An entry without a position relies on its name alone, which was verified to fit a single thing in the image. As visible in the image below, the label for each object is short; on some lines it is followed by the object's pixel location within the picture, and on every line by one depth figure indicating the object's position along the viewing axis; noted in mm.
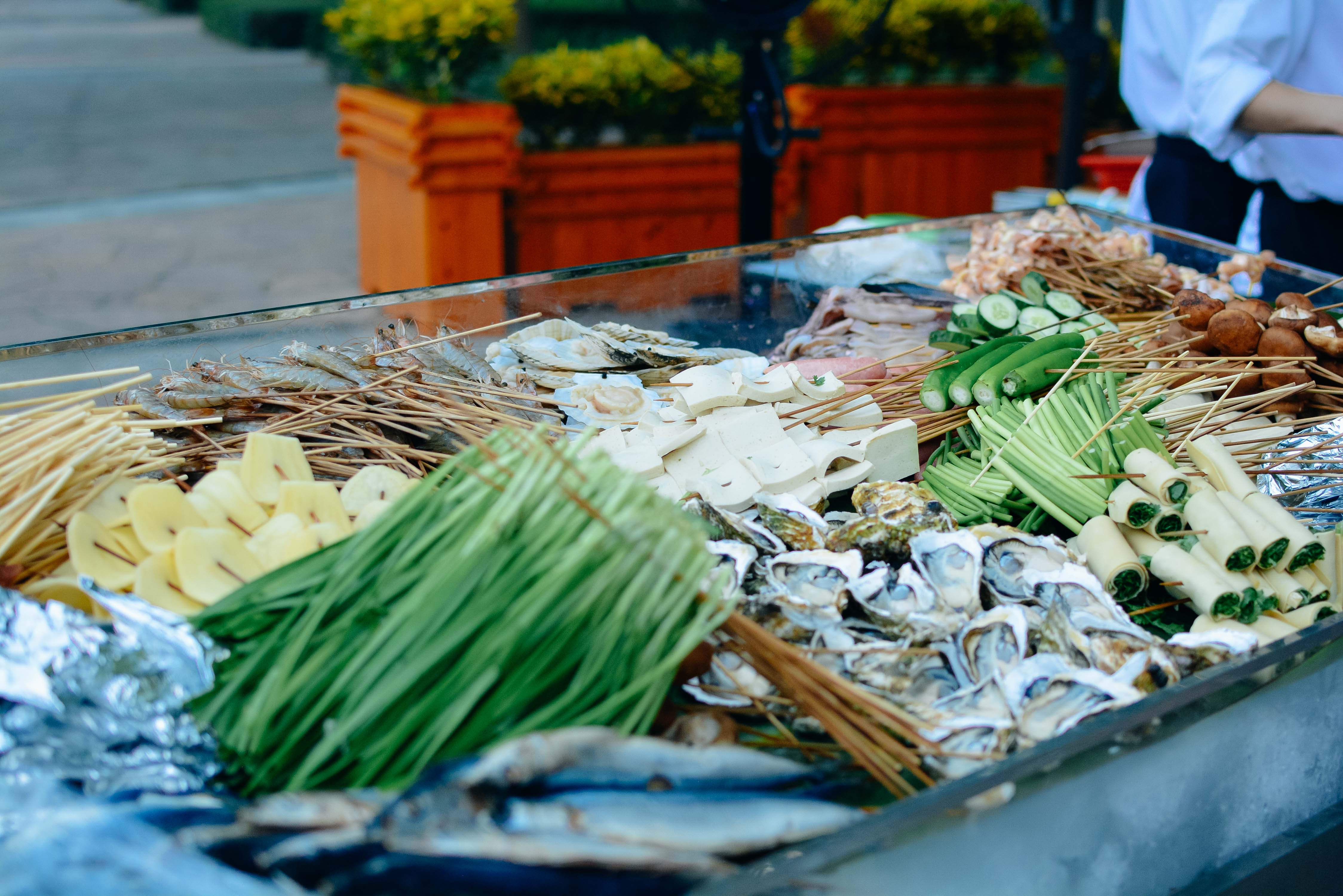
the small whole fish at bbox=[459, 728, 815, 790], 917
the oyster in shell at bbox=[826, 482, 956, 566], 1476
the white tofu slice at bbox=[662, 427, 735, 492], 1749
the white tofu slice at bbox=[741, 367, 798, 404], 1918
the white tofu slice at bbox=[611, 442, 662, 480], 1690
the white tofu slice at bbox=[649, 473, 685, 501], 1668
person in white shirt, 2641
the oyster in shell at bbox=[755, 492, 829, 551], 1484
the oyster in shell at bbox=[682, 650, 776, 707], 1197
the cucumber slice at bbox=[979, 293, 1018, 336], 2303
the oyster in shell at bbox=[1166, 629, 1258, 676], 1266
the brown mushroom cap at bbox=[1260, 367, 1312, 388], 2076
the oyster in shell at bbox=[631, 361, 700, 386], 2182
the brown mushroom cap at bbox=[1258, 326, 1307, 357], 2115
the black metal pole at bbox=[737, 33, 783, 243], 3432
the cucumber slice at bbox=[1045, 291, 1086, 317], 2459
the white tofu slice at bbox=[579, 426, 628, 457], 1780
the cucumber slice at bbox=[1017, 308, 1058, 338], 2330
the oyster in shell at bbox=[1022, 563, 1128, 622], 1384
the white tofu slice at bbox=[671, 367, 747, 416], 1871
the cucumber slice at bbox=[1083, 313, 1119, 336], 2385
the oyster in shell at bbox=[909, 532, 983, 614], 1375
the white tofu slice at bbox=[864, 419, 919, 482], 1801
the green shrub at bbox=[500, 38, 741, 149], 4859
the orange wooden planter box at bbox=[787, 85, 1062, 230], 5496
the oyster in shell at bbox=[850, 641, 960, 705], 1218
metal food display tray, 909
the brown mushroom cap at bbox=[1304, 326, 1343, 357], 2121
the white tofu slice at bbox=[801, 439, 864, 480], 1715
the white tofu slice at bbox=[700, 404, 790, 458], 1799
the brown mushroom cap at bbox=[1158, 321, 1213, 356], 2217
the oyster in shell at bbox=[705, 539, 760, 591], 1350
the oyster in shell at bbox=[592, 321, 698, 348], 2320
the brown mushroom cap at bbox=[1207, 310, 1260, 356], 2154
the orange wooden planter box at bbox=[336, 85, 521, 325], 4461
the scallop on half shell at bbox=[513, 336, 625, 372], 2152
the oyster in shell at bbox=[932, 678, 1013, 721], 1177
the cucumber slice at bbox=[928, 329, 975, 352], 2184
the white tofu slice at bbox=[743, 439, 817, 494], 1674
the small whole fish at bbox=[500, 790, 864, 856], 897
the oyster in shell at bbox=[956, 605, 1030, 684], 1268
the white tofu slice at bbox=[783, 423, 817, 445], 1829
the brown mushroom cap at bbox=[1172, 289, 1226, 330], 2287
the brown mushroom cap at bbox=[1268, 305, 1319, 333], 2188
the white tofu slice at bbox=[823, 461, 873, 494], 1706
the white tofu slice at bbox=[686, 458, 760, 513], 1629
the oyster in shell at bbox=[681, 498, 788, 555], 1466
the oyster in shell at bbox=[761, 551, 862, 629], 1290
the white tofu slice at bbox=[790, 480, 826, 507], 1667
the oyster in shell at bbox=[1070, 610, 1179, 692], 1230
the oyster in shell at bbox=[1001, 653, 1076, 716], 1191
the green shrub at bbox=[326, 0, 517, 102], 4578
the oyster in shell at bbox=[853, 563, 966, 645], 1277
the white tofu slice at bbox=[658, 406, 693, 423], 1882
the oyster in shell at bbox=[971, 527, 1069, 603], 1426
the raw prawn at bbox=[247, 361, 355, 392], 1870
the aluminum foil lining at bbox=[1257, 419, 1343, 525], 1775
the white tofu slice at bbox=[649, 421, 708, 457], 1763
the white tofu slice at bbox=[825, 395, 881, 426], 1928
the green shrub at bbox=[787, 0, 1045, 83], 5594
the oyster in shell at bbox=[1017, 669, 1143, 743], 1137
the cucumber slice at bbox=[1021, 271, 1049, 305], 2512
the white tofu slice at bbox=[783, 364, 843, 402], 1961
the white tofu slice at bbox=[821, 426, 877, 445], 1856
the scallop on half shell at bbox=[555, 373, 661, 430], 1953
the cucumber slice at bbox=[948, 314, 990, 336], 2320
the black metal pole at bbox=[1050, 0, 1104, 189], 4602
